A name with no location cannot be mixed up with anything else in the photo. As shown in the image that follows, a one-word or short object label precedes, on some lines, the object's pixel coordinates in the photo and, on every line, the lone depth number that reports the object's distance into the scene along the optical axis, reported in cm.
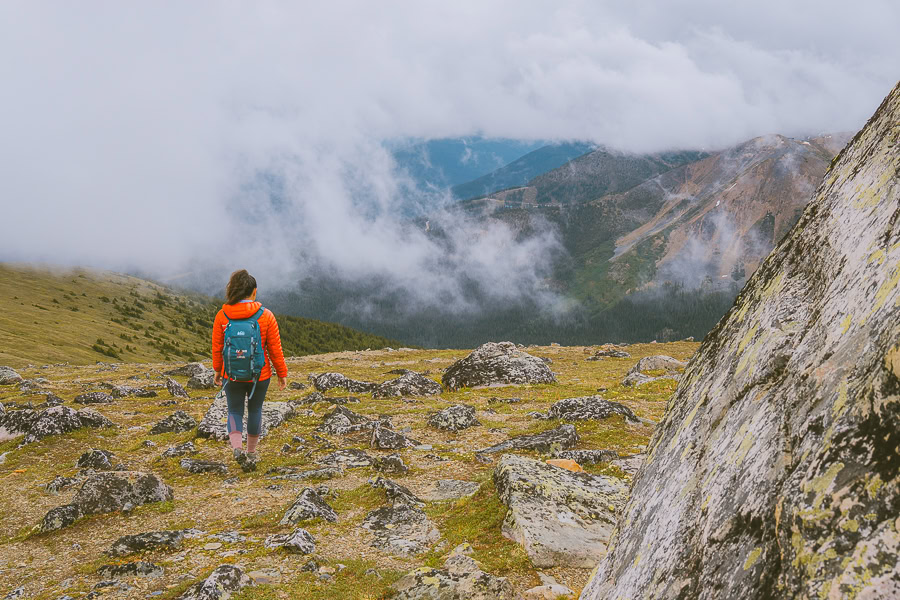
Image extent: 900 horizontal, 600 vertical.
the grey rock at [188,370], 4148
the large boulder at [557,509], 1021
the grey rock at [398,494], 1348
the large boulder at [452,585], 822
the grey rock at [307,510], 1221
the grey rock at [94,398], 2884
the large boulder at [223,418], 2081
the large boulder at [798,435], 316
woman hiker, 1431
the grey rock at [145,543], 1070
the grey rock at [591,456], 1633
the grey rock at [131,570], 968
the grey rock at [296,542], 1059
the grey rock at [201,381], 3712
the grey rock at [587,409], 2250
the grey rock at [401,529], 1117
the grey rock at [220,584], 861
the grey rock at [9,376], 3955
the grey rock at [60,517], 1208
